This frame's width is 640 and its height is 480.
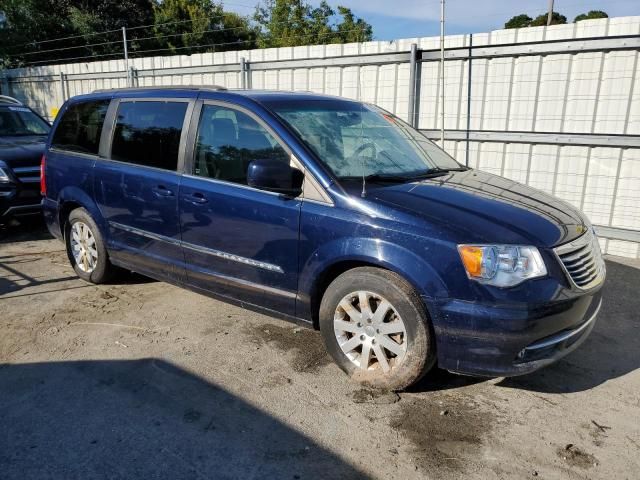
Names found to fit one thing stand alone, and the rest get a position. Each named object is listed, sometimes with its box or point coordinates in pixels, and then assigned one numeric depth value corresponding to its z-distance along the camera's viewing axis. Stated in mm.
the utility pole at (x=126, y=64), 11027
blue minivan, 2877
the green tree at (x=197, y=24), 30903
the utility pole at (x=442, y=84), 6779
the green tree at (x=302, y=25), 33469
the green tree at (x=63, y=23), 19375
